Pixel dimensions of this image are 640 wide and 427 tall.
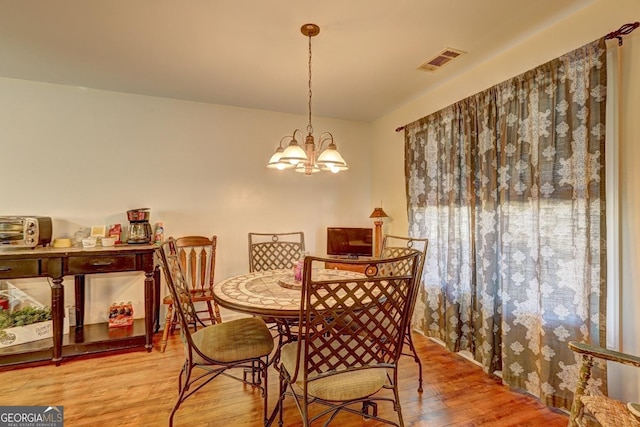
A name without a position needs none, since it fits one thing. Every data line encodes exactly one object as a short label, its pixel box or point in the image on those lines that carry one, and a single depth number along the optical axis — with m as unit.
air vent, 2.40
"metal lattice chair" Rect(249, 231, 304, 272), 3.14
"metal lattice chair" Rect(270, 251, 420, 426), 1.35
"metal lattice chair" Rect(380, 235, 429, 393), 1.84
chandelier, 1.95
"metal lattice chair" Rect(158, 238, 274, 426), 1.65
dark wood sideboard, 2.47
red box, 3.01
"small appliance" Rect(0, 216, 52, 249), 2.59
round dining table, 1.55
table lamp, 3.74
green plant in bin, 2.63
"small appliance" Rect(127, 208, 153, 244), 3.01
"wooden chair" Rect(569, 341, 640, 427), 1.21
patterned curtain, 1.76
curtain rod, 1.63
